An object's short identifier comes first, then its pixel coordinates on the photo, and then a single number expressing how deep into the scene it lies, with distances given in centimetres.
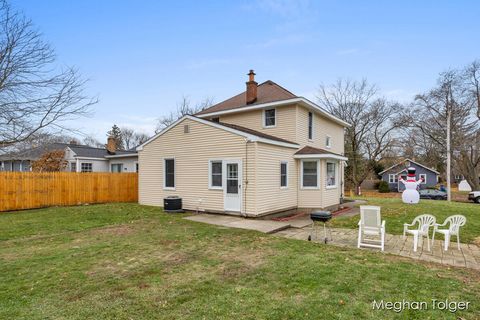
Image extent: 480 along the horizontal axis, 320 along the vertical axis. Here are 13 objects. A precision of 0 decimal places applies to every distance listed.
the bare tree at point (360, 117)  3444
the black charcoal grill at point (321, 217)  739
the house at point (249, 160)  1147
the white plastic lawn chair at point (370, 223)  713
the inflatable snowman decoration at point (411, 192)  1501
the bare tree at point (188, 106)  3872
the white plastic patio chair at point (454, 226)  692
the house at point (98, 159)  2433
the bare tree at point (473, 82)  2991
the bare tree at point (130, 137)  5934
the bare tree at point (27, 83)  929
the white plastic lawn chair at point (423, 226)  682
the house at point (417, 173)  4197
